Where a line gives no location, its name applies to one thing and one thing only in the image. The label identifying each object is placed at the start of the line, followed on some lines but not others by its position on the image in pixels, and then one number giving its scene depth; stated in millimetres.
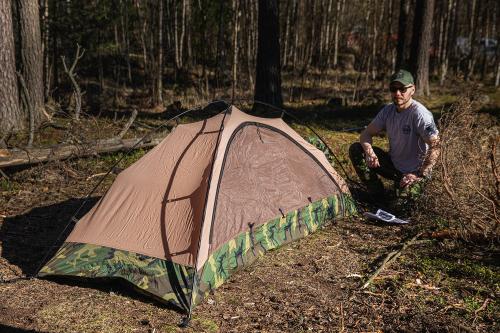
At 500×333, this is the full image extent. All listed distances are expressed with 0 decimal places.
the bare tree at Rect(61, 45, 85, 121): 8566
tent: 4441
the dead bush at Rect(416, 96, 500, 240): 5133
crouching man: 5746
